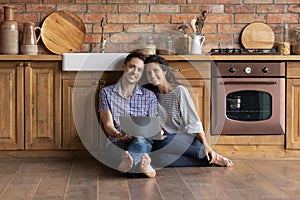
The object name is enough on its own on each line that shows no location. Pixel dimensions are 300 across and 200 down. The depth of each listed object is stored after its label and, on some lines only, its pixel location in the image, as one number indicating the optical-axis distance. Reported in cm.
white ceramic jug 466
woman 414
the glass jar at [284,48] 486
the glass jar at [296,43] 486
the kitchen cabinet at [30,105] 443
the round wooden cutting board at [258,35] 506
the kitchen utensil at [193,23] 491
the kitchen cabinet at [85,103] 444
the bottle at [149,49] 456
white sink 440
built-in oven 444
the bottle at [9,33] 462
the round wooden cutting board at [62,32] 492
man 403
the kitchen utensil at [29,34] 469
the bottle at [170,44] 499
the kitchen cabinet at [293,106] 446
